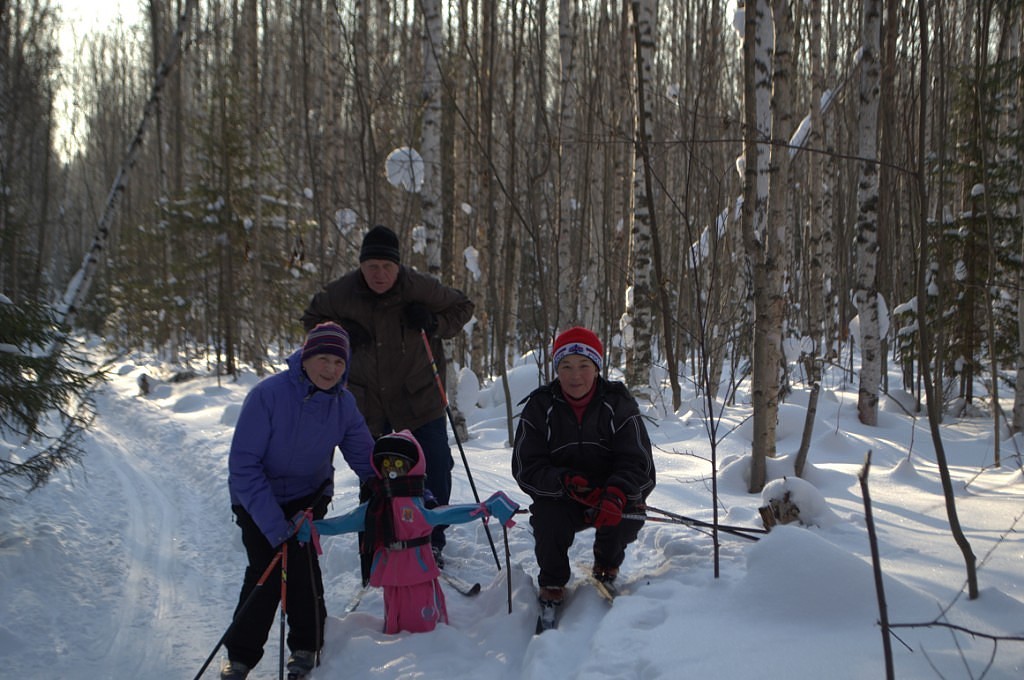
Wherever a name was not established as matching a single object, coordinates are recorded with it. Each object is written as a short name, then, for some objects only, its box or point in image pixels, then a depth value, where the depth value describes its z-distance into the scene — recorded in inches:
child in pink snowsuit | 139.6
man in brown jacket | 169.2
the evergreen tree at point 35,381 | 195.2
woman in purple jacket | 128.0
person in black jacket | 139.3
